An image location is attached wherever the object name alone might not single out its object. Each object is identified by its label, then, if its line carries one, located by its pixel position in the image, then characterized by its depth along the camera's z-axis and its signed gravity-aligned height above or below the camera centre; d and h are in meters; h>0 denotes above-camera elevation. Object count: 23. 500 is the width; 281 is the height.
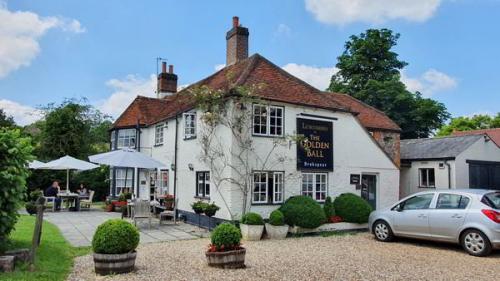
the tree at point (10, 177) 7.73 -0.15
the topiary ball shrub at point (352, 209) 14.90 -1.31
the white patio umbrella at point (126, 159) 15.27 +0.44
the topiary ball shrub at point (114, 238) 7.79 -1.31
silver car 10.30 -1.21
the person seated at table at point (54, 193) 21.25 -1.22
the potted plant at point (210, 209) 13.77 -1.26
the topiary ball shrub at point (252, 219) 12.65 -1.46
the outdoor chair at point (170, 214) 16.15 -1.68
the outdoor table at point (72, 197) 20.94 -1.41
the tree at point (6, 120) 29.14 +3.64
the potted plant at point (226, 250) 8.45 -1.64
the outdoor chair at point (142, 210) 14.34 -1.38
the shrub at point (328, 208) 14.64 -1.28
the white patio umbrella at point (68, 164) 20.12 +0.29
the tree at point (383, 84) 36.34 +8.63
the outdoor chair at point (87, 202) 22.39 -1.80
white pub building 14.23 +0.86
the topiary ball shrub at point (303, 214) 13.40 -1.36
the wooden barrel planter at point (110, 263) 7.77 -1.79
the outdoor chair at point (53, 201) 20.69 -1.62
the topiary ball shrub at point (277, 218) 12.86 -1.45
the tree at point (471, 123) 51.66 +6.72
